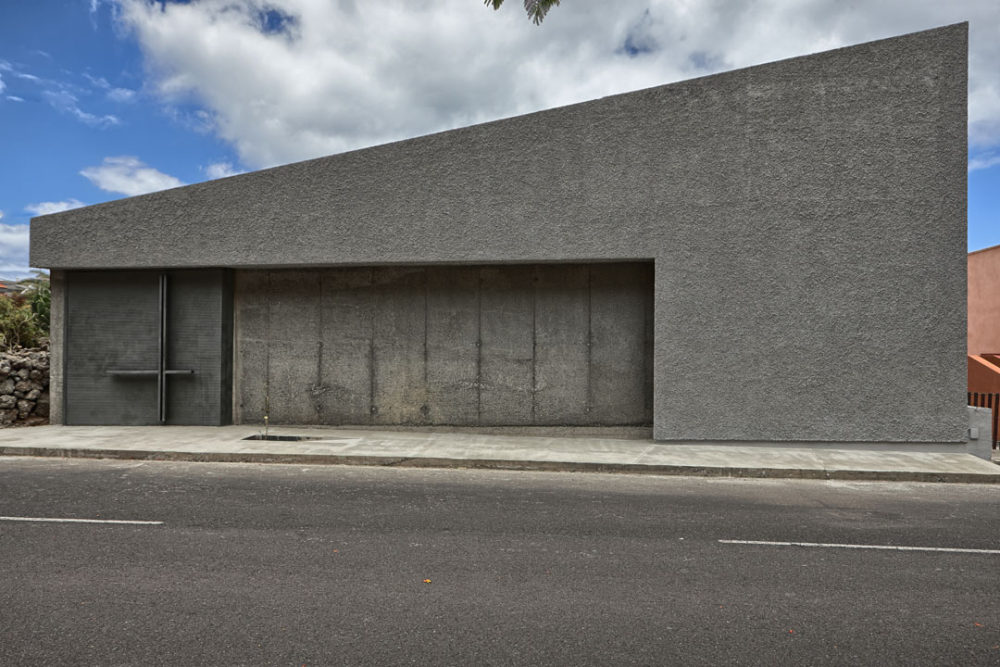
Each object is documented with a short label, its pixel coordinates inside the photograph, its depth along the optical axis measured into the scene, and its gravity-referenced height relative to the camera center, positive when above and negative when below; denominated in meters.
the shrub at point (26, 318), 15.34 +0.43
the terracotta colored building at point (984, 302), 21.75 +1.28
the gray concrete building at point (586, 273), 10.94 +1.15
